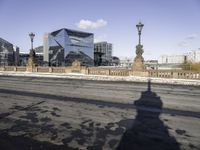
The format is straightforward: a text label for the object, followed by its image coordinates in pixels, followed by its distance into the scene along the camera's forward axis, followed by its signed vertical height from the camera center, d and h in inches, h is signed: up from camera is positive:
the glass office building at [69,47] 3218.4 +492.7
